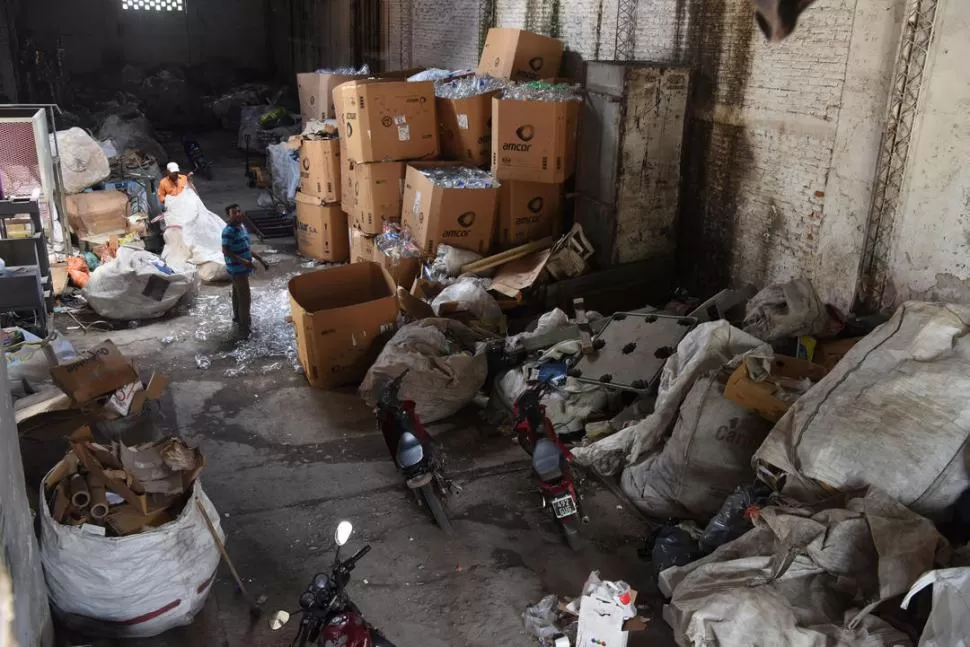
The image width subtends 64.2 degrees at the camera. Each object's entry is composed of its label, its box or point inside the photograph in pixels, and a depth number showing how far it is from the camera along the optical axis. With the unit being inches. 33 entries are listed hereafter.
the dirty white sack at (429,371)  205.3
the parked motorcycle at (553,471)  158.9
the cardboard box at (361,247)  318.0
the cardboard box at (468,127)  301.1
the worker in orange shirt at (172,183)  328.5
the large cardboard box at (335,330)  222.2
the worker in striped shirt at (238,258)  261.4
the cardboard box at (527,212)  282.2
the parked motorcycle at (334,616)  117.5
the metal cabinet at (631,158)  246.5
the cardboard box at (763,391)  157.9
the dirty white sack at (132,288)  270.5
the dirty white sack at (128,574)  123.5
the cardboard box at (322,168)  336.2
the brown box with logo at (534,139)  265.7
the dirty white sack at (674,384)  180.5
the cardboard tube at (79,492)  129.8
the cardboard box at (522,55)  305.3
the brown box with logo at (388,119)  297.4
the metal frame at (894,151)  171.8
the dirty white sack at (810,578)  116.5
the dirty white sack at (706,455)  165.5
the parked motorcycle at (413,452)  165.5
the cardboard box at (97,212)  321.7
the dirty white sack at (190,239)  319.3
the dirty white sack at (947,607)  104.4
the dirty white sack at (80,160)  326.3
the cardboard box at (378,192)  306.8
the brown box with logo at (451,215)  276.4
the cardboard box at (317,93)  401.9
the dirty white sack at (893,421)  133.6
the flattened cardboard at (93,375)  175.3
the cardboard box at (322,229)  347.3
